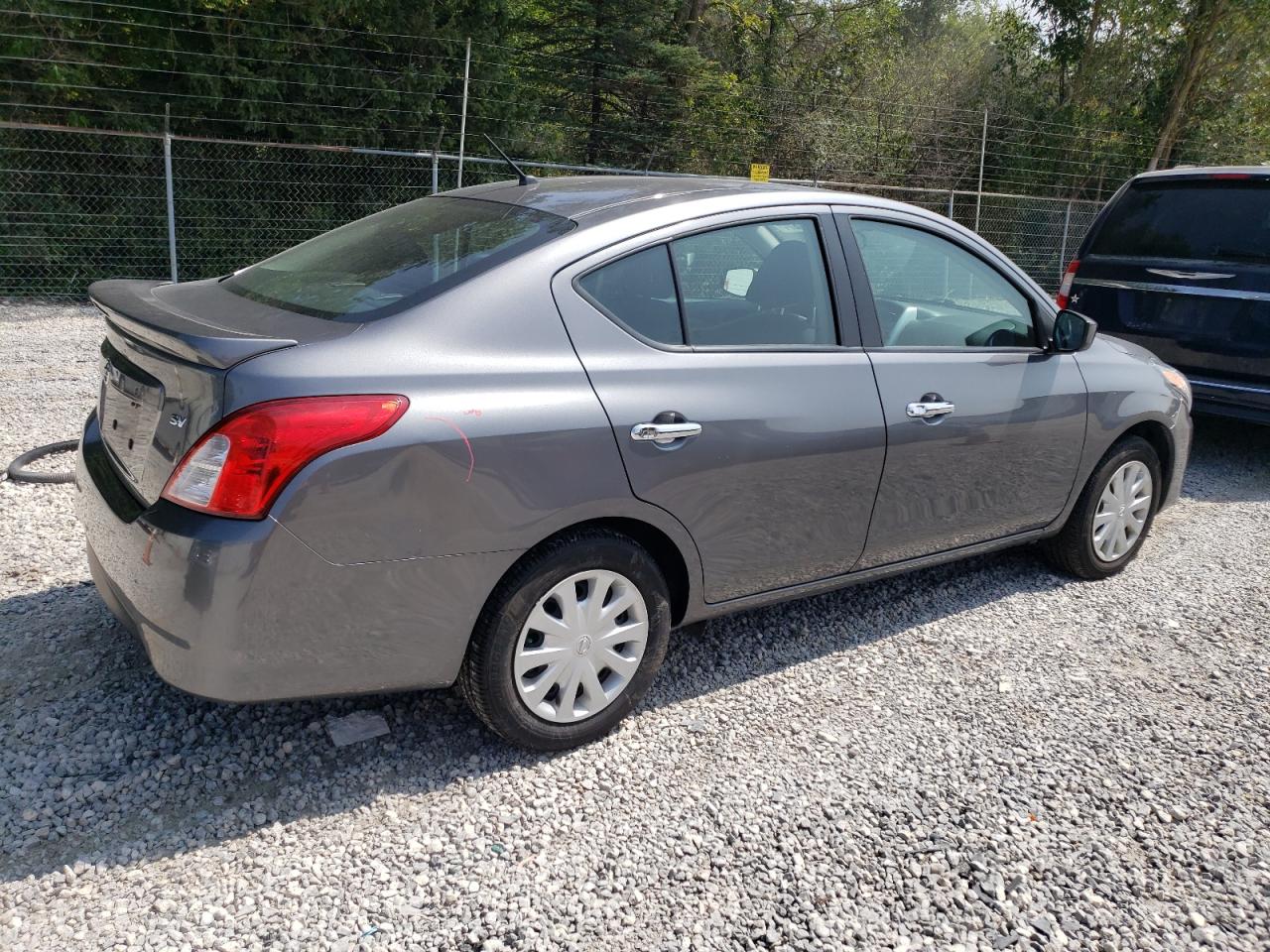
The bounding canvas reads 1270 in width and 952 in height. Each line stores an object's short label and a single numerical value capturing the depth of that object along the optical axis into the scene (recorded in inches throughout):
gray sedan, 99.3
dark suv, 249.1
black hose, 196.4
